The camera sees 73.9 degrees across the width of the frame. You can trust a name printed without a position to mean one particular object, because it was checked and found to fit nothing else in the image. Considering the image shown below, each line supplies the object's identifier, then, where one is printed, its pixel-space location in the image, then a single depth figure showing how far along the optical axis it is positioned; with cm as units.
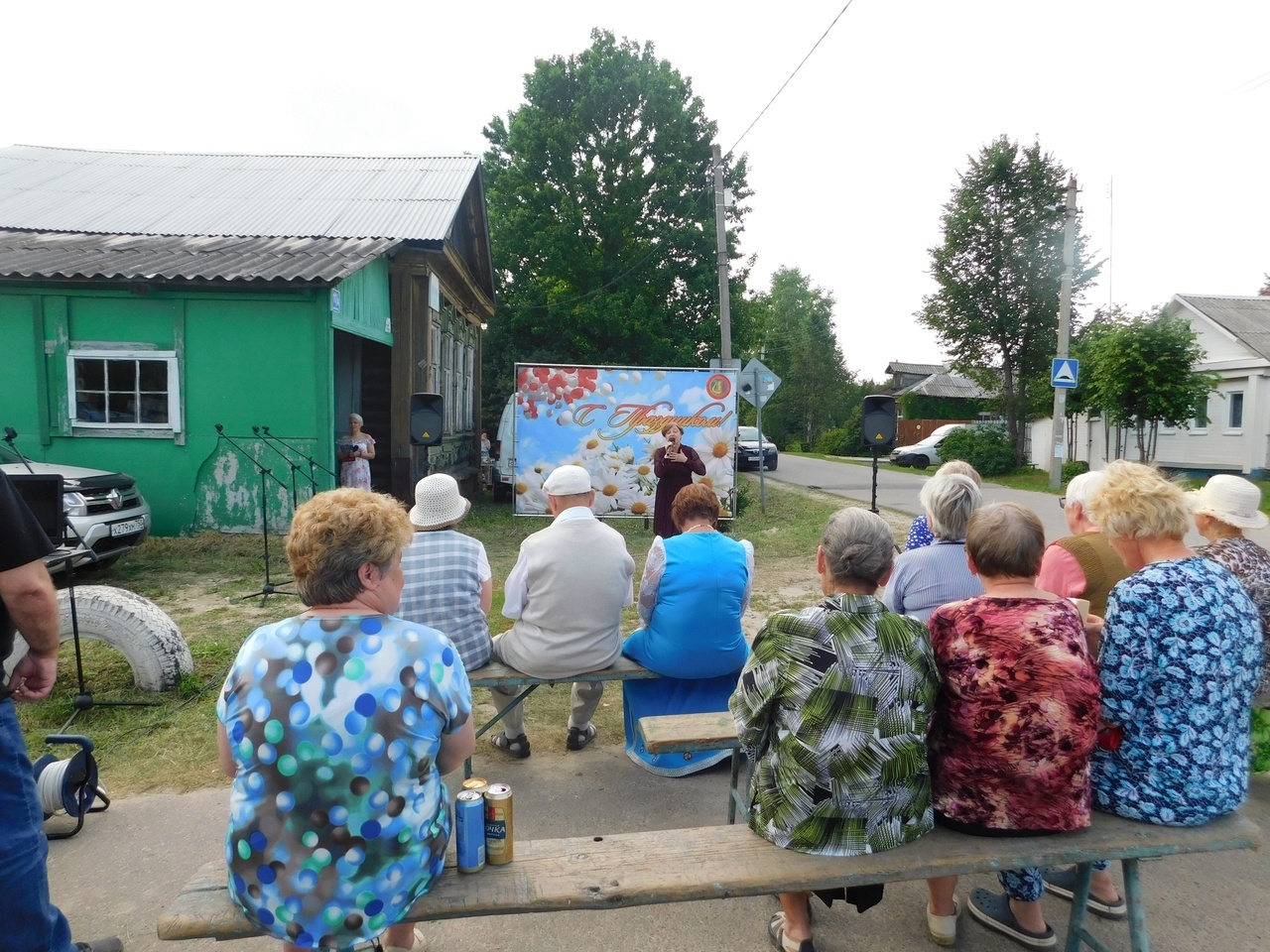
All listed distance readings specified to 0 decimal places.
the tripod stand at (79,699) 438
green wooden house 973
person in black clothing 188
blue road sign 1628
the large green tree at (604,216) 2650
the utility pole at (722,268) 1648
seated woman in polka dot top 182
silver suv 749
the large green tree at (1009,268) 2681
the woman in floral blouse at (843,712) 222
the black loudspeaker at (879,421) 820
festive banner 1204
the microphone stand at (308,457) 980
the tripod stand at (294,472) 990
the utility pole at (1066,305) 1767
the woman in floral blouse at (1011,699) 227
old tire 454
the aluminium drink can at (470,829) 225
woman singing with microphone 930
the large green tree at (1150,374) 1862
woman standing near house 1018
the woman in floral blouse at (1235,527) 334
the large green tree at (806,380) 5169
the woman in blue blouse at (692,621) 371
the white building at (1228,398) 2217
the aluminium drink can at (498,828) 229
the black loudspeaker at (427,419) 914
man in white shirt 372
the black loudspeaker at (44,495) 396
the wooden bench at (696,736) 310
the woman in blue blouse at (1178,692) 235
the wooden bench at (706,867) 216
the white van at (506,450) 1488
